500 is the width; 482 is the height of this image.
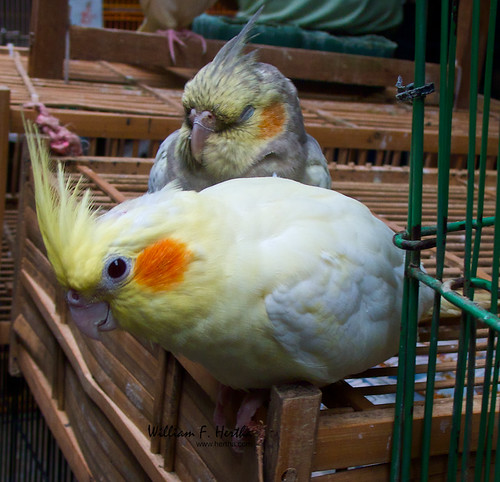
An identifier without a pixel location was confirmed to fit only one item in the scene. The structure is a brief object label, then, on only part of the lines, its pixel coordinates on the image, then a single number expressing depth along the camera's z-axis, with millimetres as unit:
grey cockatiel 548
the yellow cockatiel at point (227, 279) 392
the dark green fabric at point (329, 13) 1477
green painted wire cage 371
